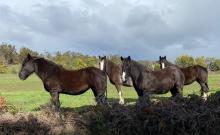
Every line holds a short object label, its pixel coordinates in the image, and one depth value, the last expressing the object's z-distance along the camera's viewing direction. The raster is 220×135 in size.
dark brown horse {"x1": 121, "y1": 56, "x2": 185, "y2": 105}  14.16
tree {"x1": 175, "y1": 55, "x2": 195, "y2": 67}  72.62
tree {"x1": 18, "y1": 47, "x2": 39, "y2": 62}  85.26
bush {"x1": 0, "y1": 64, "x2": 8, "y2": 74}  65.34
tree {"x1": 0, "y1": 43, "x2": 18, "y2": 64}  90.38
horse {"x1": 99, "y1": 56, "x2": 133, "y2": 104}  20.87
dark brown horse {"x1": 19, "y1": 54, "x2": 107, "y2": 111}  13.42
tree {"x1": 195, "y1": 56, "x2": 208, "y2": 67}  71.56
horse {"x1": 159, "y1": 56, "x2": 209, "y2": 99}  21.23
